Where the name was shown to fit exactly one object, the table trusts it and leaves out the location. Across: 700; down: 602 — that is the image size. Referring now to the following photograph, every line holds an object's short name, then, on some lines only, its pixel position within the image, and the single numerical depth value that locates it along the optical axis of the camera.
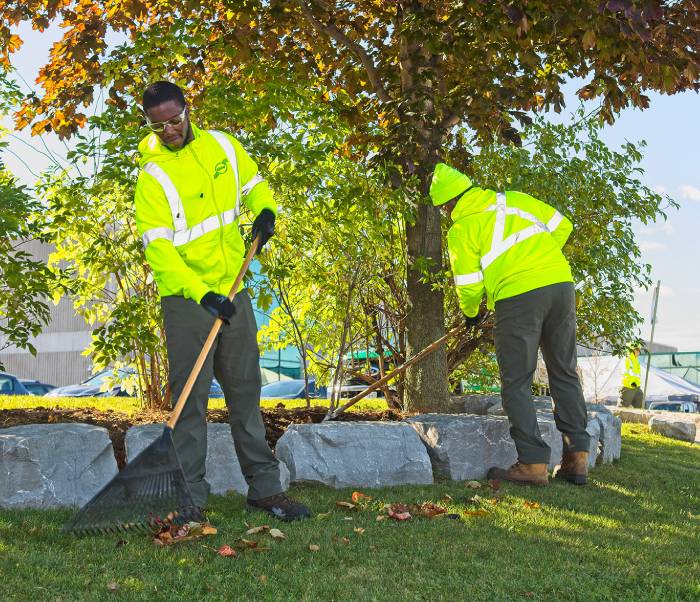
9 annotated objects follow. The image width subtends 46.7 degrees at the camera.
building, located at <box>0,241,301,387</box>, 37.25
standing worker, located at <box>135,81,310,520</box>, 4.08
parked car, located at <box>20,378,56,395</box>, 20.59
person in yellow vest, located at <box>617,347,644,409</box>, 15.91
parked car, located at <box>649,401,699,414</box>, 18.54
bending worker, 5.33
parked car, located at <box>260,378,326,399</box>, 15.63
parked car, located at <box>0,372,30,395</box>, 17.20
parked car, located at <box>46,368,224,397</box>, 15.99
